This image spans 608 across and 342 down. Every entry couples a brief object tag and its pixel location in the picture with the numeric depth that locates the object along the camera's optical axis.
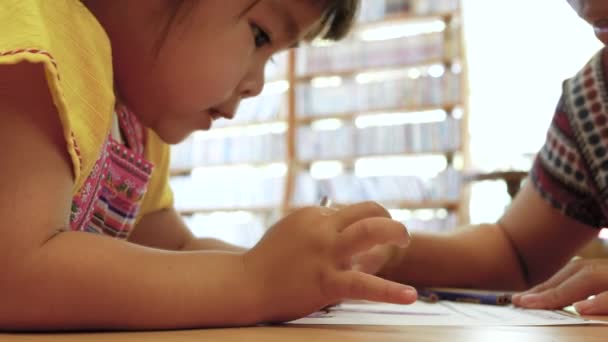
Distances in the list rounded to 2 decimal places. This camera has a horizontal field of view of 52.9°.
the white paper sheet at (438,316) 0.46
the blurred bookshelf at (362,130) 4.48
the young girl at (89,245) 0.41
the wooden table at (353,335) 0.37
